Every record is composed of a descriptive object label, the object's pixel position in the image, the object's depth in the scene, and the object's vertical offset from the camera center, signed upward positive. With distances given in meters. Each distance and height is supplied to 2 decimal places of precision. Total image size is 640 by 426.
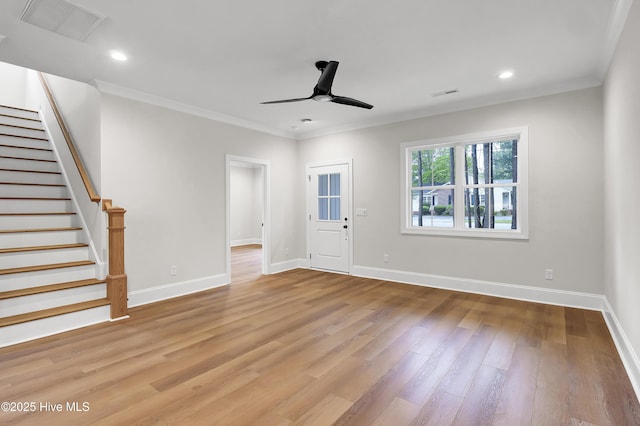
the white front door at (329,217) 5.89 -0.11
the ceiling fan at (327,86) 3.06 +1.27
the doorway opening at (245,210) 10.04 +0.07
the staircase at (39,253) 3.13 -0.45
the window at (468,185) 4.30 +0.37
